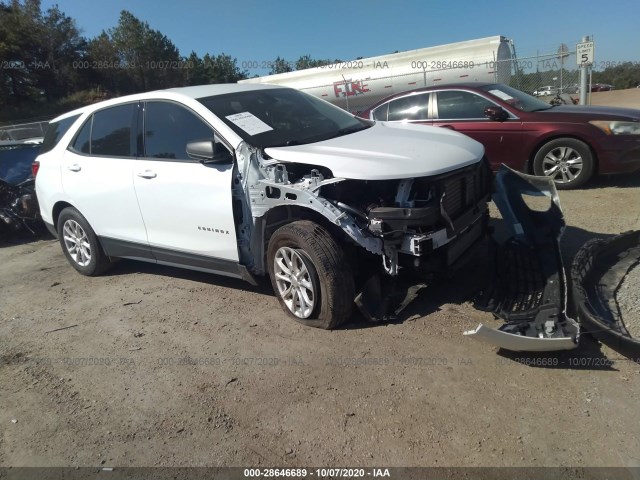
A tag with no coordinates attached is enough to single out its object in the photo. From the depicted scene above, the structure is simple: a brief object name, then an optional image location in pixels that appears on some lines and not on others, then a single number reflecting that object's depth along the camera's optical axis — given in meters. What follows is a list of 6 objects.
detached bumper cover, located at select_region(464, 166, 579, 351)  2.96
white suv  3.48
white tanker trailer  15.49
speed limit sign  12.25
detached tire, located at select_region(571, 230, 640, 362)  2.99
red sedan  6.72
